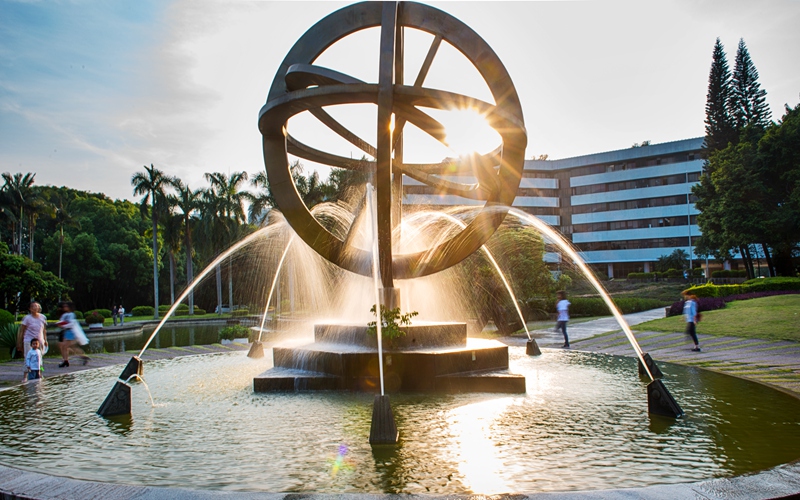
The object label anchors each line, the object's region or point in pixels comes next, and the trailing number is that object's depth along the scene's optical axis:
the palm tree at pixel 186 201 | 51.66
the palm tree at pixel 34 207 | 51.84
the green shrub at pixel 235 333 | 21.12
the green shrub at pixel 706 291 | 33.28
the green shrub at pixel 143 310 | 58.81
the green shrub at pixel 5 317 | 25.44
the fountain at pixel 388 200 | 9.62
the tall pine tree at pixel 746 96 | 54.34
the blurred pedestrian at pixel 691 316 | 15.02
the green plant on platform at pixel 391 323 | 9.62
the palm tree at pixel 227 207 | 49.25
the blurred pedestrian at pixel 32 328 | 11.02
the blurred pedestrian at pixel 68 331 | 12.67
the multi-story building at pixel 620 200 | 68.25
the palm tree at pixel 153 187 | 50.22
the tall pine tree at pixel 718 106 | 54.62
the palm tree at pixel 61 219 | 54.38
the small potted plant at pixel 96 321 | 35.41
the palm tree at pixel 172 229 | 51.44
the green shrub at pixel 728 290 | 34.78
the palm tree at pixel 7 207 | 49.56
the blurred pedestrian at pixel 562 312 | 17.32
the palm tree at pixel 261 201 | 44.19
